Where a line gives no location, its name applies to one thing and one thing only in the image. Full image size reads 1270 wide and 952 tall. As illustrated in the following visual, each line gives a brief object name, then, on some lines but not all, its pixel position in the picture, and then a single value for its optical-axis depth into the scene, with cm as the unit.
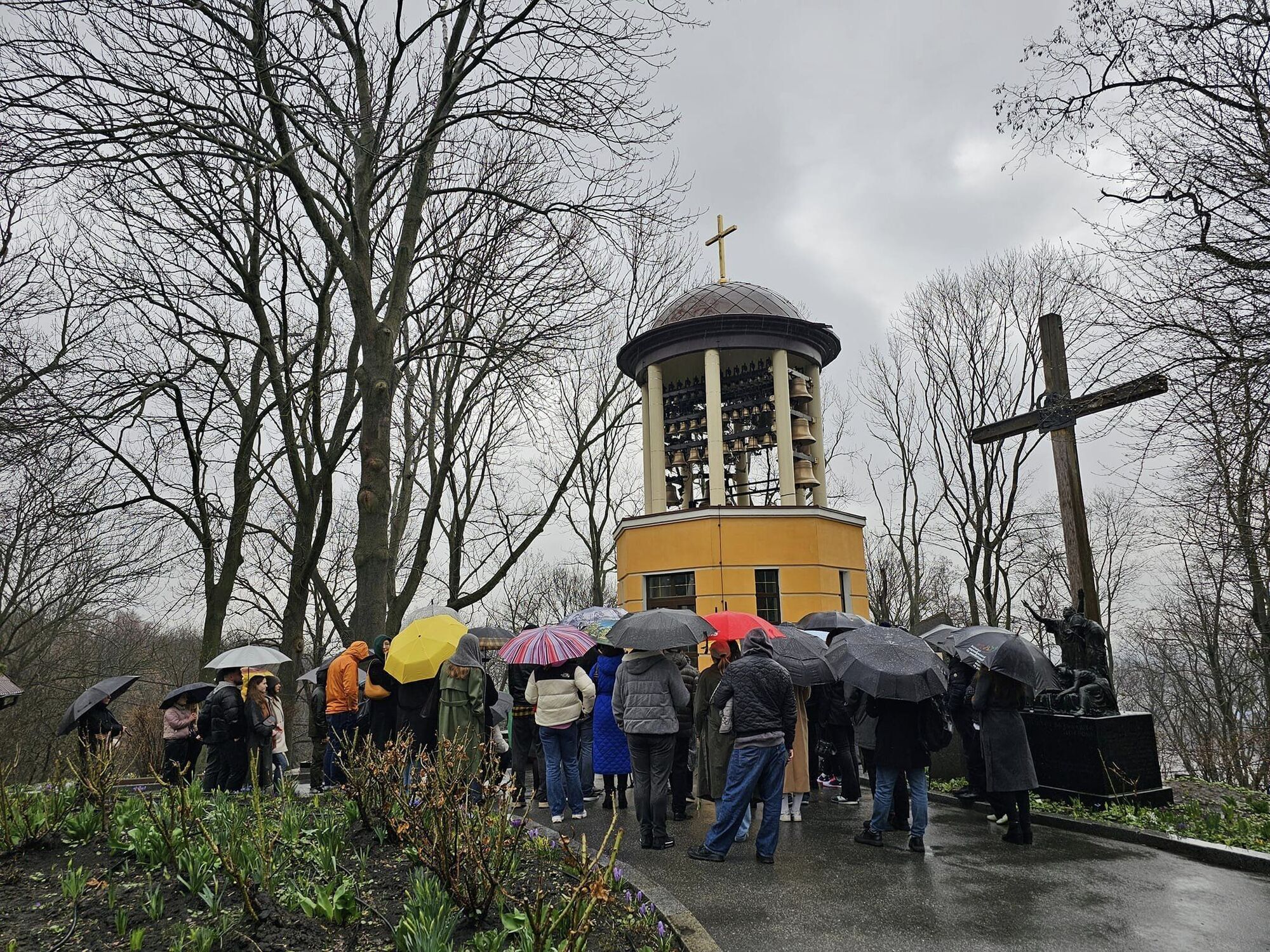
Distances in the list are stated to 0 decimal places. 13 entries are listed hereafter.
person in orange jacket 951
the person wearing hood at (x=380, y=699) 833
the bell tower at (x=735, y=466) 1984
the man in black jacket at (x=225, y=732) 879
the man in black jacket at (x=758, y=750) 675
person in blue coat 890
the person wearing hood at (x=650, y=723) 734
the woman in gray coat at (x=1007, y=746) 753
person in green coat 801
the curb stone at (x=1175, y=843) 665
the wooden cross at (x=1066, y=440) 1098
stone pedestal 878
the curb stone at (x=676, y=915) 454
